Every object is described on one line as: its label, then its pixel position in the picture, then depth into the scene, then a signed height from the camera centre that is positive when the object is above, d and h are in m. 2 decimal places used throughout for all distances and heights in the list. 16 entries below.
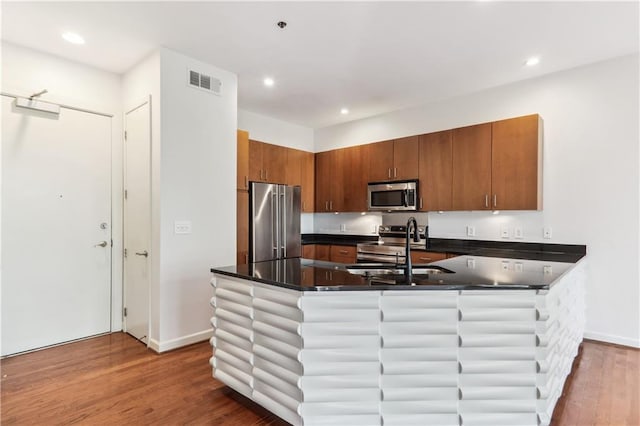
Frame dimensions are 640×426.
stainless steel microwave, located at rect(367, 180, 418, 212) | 4.37 +0.22
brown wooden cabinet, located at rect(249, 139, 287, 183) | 4.68 +0.72
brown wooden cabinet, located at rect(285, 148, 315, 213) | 5.20 +0.62
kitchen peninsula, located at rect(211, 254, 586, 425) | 1.70 -0.70
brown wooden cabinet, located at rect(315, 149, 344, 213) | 5.23 +0.49
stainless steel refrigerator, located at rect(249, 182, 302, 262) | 4.25 -0.12
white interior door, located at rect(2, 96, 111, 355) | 2.98 -0.14
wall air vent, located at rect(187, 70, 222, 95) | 3.25 +1.27
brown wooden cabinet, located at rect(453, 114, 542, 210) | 3.49 +0.52
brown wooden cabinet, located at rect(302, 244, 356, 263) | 4.91 -0.60
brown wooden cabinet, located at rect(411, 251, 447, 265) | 3.95 -0.52
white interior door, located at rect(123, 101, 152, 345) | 3.21 -0.08
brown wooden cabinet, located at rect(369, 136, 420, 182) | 4.41 +0.72
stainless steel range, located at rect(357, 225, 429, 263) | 4.47 -0.45
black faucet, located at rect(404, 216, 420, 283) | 1.98 -0.28
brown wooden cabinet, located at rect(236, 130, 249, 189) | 3.98 +0.62
